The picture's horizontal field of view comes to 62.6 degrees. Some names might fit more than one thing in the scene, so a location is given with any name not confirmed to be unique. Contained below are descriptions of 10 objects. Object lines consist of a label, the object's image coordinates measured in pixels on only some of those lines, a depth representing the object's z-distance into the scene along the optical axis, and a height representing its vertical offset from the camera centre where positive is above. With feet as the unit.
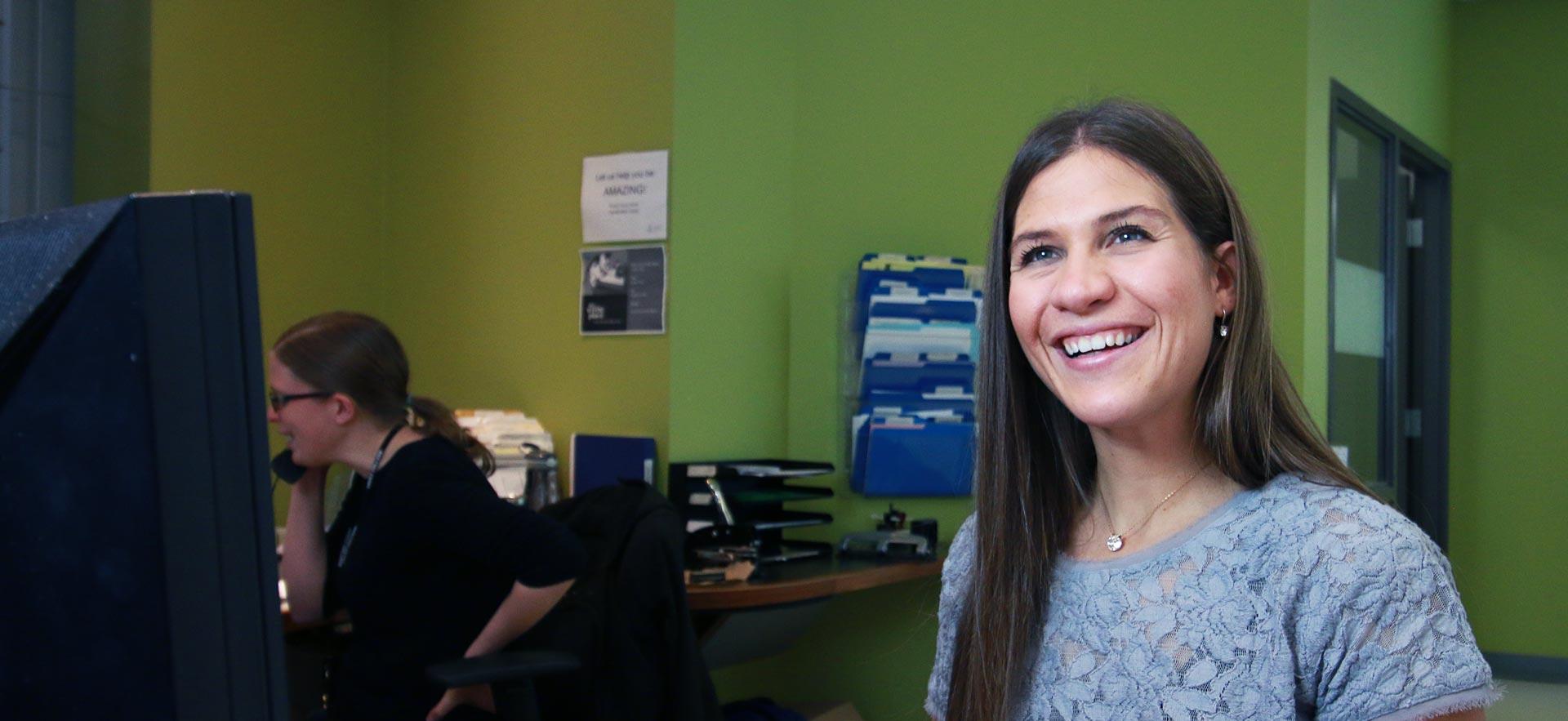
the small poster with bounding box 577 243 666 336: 11.28 +0.53
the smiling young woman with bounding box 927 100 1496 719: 3.36 -0.47
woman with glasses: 7.68 -1.25
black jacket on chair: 7.77 -1.71
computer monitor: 1.72 -0.17
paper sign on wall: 11.25 +1.37
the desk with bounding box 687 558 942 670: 9.57 -1.90
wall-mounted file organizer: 12.28 -0.18
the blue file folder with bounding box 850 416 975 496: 12.25 -0.95
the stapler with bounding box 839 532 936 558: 11.43 -1.72
